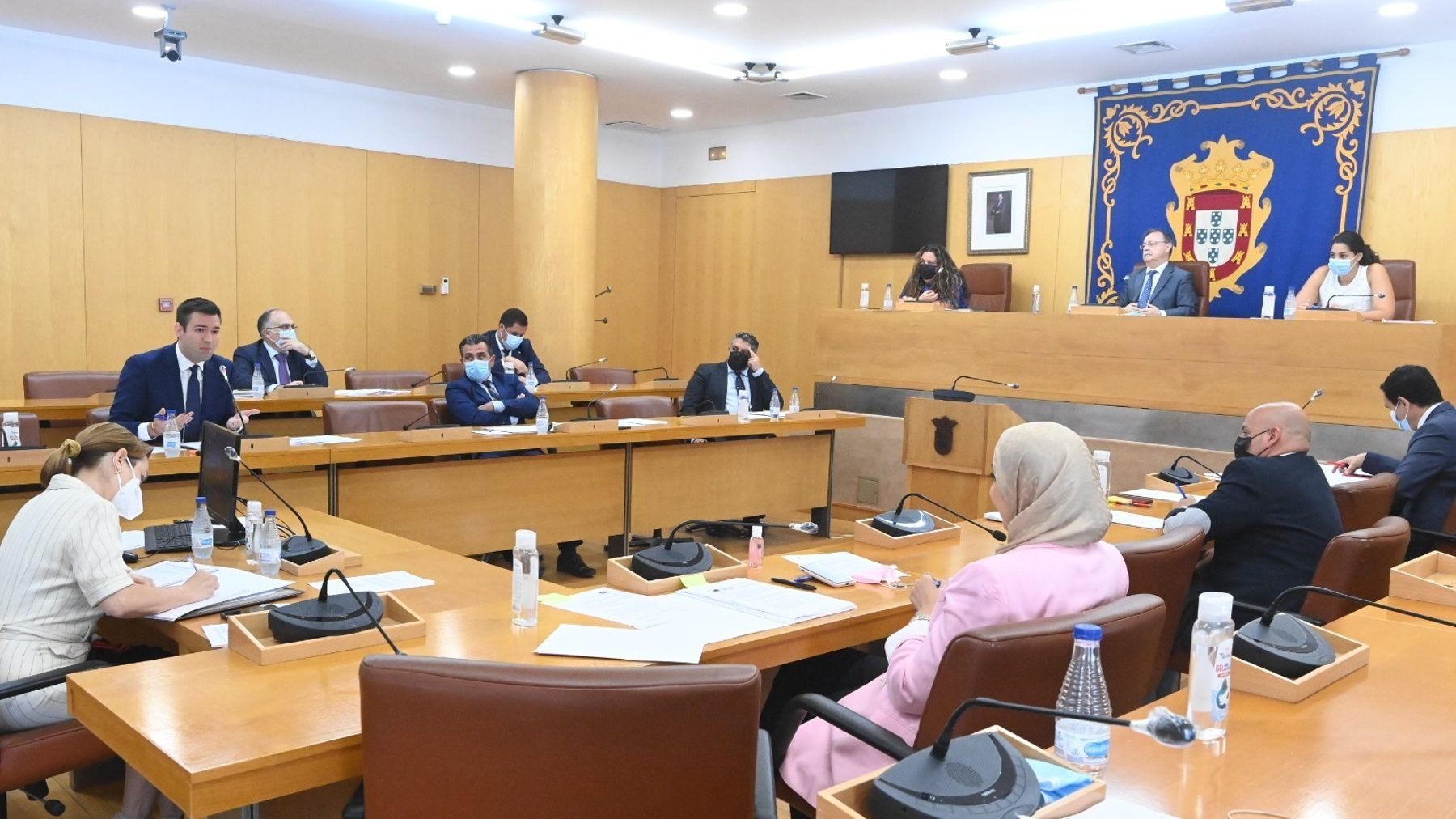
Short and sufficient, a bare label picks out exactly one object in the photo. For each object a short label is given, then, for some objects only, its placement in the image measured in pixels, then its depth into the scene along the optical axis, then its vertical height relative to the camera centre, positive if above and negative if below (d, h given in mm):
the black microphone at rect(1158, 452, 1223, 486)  4648 -582
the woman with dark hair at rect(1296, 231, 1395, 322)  6387 +363
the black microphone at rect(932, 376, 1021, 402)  6309 -352
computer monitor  3053 -461
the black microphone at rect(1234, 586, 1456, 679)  2002 -561
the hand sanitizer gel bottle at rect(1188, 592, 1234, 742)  1762 -525
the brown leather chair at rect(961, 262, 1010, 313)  8906 +381
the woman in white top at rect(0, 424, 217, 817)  2408 -606
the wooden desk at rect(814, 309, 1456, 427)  5617 -110
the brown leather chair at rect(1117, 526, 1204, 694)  2588 -553
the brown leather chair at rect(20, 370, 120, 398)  6129 -399
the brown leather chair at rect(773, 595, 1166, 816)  1780 -544
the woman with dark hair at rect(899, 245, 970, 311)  8039 +387
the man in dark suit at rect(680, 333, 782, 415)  7059 -360
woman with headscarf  2004 -463
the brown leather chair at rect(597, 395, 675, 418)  6203 -461
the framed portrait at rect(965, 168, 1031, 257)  9047 +999
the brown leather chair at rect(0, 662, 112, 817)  2287 -917
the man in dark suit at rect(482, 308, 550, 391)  7473 -147
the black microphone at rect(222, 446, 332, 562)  2893 -604
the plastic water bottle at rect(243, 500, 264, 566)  2887 -565
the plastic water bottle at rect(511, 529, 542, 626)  2301 -530
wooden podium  5996 -664
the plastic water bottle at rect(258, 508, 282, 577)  2842 -601
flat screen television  9531 +1075
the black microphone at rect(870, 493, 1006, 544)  3361 -583
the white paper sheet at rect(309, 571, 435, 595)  2693 -654
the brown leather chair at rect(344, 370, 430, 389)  7324 -399
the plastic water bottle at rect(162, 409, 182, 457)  4105 -454
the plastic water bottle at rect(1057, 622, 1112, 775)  1554 -552
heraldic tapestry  7555 +1191
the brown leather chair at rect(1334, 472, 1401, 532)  3834 -552
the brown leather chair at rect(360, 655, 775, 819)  1418 -531
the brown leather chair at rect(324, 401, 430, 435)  5188 -463
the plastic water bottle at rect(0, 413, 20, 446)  4613 -496
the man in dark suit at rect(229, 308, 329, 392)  6855 -245
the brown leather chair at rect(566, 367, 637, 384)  8258 -374
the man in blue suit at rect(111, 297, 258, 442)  4555 -269
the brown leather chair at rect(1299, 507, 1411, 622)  2799 -569
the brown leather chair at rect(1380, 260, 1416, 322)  6859 +349
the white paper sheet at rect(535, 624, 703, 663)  2092 -618
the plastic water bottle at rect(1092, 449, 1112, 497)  4061 -476
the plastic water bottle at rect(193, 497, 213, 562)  2992 -590
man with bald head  3160 -520
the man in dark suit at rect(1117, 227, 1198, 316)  7191 +352
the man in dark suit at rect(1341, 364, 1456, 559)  4172 -493
